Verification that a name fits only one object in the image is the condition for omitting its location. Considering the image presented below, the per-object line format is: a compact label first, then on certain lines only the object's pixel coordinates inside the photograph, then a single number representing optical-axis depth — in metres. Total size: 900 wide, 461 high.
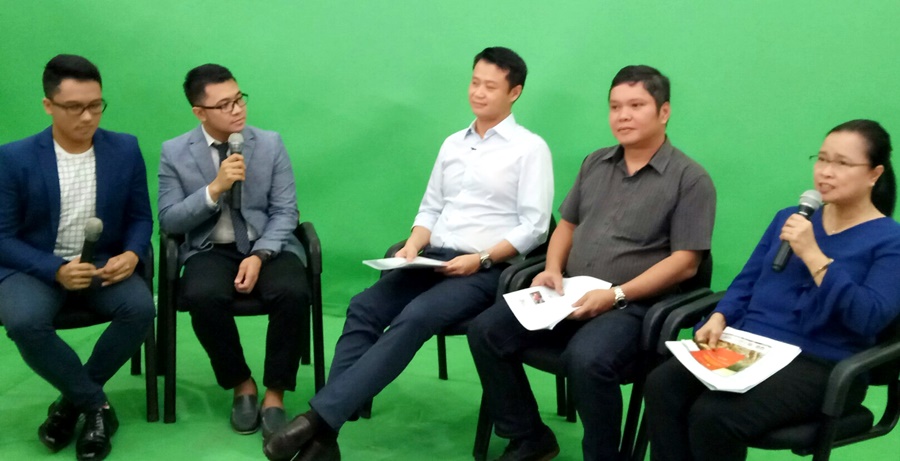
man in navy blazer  3.12
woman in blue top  2.38
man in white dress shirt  2.95
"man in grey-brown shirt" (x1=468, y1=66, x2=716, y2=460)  2.87
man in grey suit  3.33
